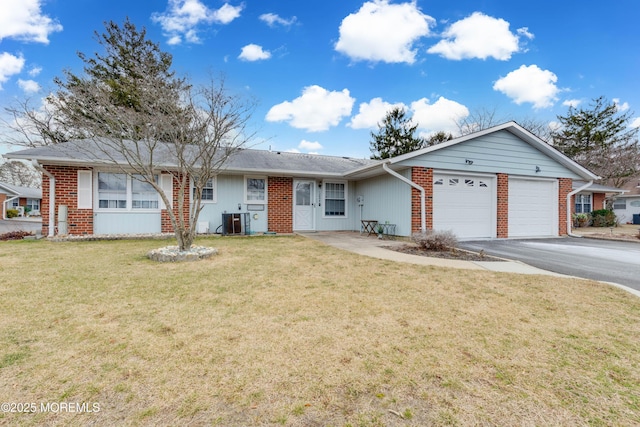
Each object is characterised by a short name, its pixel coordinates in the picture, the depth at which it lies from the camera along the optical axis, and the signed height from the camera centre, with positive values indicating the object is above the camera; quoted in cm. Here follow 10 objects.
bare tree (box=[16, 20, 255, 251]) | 682 +244
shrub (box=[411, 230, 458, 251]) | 743 -68
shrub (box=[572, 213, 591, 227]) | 1658 -37
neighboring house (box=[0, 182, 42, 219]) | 2583 +156
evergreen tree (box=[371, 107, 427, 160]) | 2912 +787
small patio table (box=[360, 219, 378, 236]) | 1121 -47
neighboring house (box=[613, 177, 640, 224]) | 2297 +50
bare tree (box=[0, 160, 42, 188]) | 3759 +545
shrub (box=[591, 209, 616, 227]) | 1714 -27
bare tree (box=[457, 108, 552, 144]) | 2638 +843
